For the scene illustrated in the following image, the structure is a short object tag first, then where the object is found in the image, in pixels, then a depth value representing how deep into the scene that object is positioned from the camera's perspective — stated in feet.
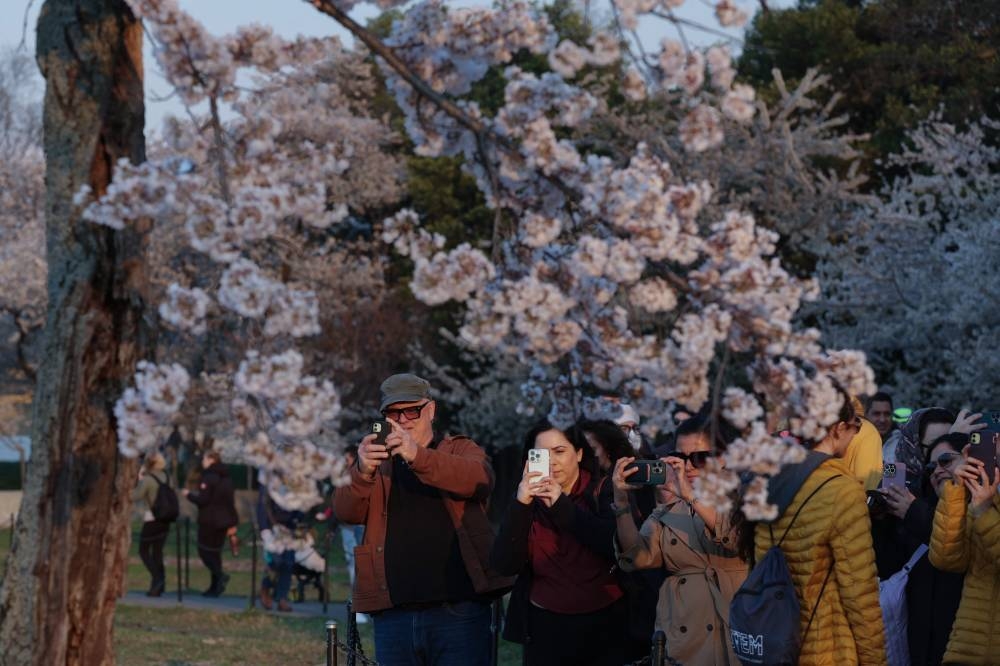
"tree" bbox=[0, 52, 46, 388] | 130.93
